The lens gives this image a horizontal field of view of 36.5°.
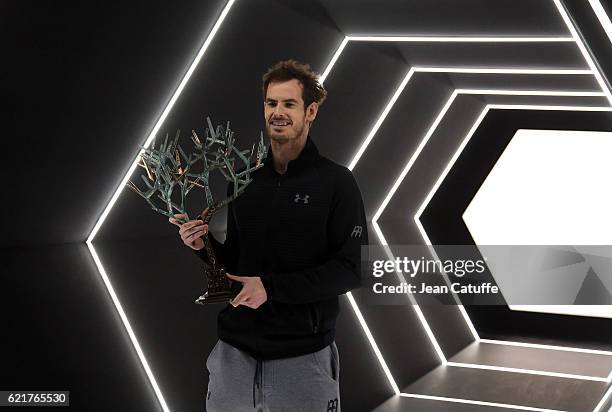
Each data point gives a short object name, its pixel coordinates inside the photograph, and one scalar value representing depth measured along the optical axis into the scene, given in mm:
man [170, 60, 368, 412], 2469
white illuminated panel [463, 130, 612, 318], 8164
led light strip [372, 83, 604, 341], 6637
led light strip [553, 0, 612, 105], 3228
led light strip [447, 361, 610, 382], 6312
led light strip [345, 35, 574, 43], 4489
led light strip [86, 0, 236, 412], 3570
